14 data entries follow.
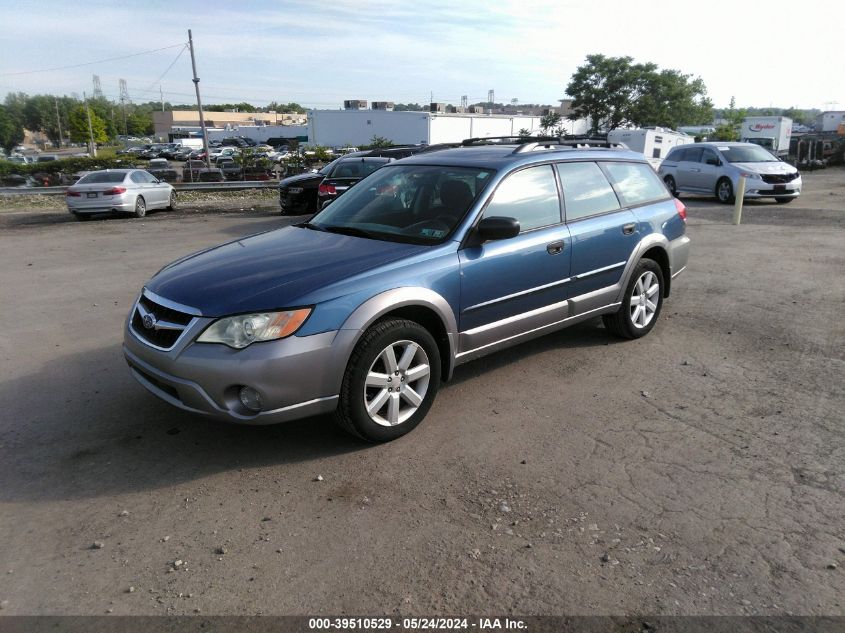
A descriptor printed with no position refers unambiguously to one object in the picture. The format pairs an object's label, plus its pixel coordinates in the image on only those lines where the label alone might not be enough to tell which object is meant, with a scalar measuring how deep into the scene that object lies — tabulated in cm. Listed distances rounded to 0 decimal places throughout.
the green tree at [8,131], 11088
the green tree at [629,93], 6300
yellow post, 1429
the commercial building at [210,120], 13075
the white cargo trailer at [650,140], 3158
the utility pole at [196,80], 3919
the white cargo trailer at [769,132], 4231
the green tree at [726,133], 4747
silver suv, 1753
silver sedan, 1673
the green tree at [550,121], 5733
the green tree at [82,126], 9275
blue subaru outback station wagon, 365
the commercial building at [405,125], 6419
